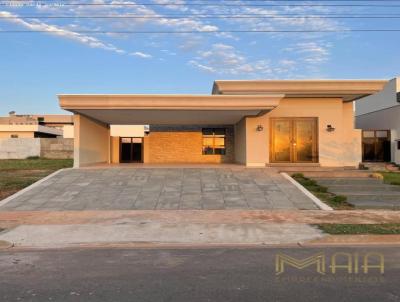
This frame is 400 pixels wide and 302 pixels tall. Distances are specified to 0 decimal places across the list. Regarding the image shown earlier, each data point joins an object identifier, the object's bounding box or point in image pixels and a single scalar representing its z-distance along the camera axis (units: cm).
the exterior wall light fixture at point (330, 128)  2214
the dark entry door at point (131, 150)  2948
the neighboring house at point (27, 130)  5175
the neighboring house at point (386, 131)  3138
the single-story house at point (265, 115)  1969
